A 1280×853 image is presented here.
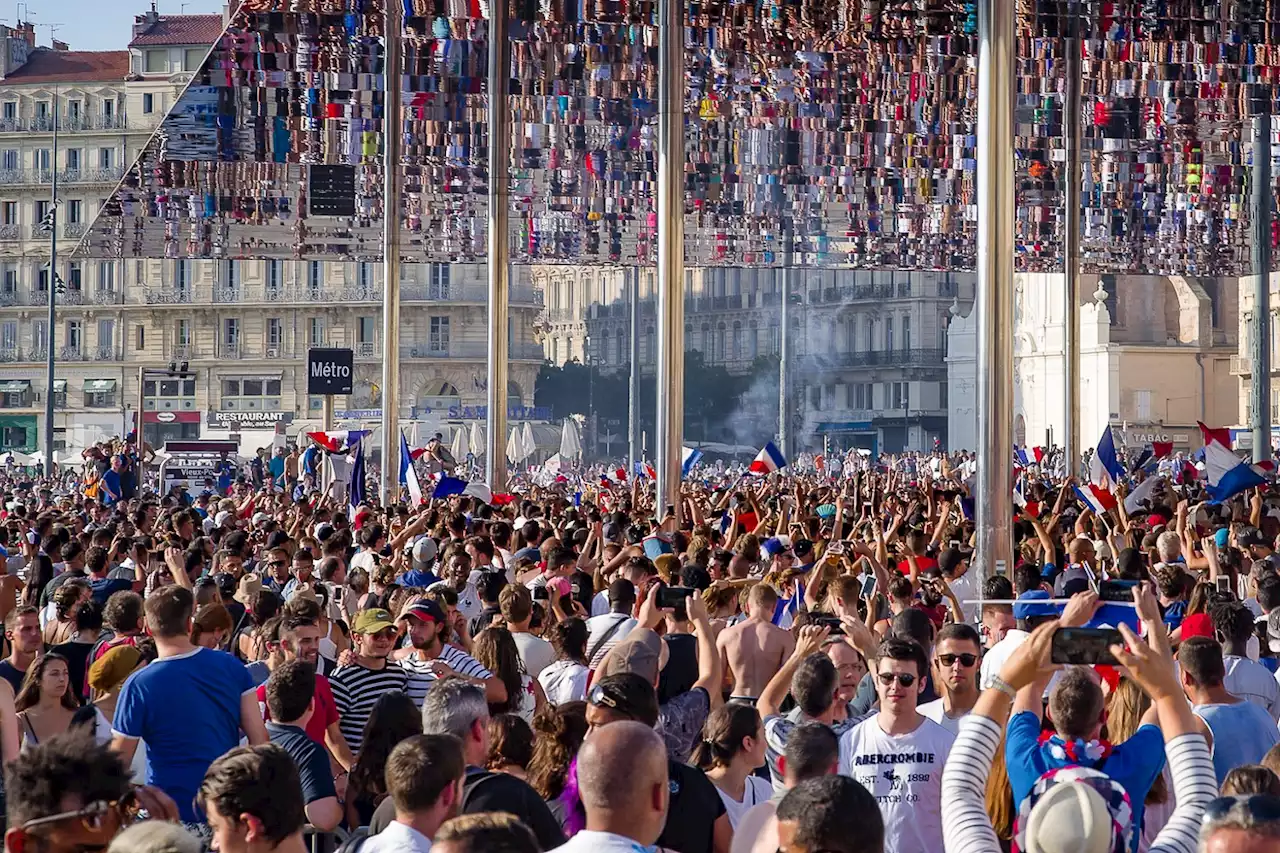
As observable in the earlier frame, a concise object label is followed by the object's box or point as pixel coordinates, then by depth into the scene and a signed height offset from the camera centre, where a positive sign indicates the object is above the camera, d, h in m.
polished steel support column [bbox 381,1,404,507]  52.59 +1.82
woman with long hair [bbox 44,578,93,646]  19.50 -0.82
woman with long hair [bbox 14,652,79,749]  14.92 -0.98
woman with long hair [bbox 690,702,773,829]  12.11 -0.95
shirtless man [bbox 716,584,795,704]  17.59 -0.94
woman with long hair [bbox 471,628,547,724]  15.52 -0.87
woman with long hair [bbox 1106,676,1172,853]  12.37 -0.89
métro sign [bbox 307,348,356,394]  61.28 +1.04
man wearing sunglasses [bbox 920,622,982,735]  13.34 -0.79
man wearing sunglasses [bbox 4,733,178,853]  8.80 -0.80
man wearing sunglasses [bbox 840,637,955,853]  12.36 -0.99
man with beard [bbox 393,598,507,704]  16.34 -0.89
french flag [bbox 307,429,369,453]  53.42 -0.01
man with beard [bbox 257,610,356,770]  15.12 -1.08
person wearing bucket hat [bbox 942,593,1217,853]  9.37 -0.75
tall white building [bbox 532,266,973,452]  199.87 +5.34
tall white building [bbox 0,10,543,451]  179.75 +6.15
